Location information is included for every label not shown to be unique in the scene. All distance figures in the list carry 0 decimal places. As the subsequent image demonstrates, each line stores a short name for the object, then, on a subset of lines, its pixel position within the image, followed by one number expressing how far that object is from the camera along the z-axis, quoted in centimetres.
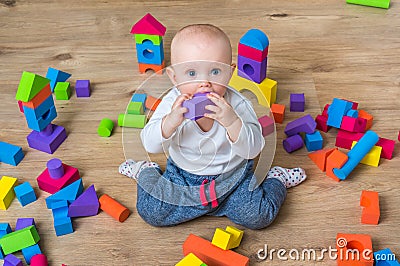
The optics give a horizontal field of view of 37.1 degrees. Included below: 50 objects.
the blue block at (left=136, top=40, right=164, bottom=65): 153
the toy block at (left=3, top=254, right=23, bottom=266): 108
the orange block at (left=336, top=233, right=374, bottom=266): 105
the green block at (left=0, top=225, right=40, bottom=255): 110
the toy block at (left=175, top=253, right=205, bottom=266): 104
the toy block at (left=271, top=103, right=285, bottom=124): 139
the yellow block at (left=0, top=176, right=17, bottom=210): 121
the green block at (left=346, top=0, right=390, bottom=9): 182
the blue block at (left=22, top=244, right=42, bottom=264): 110
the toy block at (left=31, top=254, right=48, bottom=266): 107
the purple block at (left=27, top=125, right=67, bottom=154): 133
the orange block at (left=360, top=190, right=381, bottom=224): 114
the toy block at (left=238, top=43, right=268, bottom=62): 135
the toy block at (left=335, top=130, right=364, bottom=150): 132
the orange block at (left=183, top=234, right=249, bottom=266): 106
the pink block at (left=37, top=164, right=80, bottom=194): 123
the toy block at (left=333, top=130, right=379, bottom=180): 123
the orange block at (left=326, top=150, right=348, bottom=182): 124
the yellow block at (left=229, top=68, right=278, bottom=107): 124
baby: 104
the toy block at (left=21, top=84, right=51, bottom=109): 125
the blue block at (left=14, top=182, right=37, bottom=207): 121
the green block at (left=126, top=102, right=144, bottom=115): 139
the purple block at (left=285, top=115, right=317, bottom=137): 133
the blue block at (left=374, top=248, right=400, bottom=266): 105
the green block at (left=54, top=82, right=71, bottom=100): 148
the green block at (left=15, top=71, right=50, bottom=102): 124
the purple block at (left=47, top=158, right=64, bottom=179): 122
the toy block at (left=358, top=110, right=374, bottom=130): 136
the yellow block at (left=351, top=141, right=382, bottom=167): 127
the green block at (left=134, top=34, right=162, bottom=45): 151
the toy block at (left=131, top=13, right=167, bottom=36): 149
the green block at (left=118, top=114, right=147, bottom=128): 135
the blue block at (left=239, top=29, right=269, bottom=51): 133
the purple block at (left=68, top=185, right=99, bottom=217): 117
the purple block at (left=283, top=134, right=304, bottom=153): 132
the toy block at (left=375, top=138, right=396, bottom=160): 128
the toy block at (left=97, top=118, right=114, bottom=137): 137
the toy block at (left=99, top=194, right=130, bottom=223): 117
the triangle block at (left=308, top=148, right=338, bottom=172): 127
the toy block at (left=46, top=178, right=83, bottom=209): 119
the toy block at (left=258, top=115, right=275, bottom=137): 117
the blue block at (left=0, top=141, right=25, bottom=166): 131
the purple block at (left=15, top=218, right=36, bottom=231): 115
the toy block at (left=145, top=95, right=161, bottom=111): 139
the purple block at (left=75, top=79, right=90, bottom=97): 149
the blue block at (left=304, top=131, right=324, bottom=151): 131
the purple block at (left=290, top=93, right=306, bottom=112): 142
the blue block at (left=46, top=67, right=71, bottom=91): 150
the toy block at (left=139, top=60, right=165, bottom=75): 157
